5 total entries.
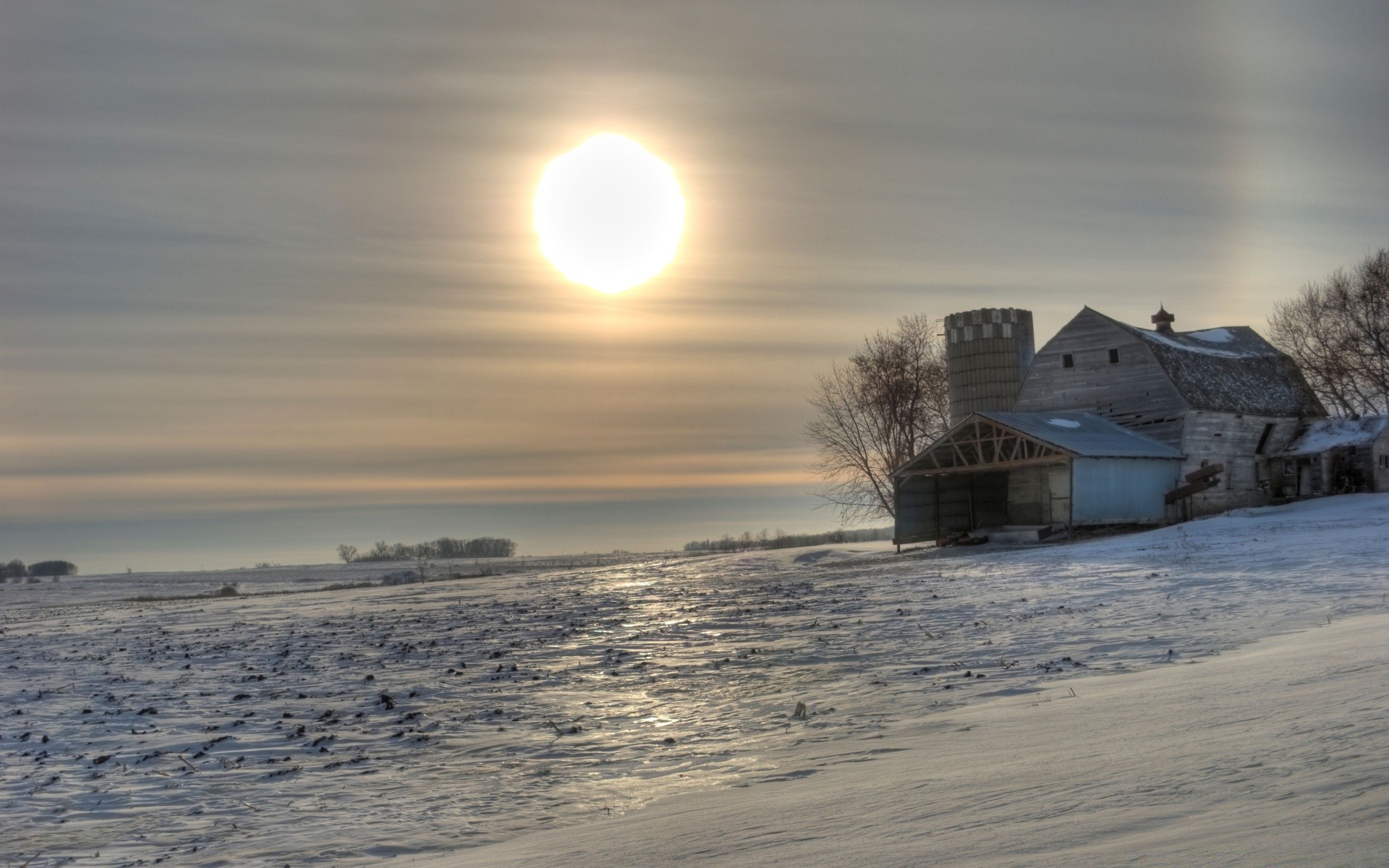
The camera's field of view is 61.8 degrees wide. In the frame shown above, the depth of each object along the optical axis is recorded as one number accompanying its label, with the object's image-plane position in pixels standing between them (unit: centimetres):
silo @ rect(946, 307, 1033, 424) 6069
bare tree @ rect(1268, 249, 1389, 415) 5853
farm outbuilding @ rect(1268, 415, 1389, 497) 4309
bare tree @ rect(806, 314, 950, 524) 6388
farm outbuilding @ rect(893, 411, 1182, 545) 3956
